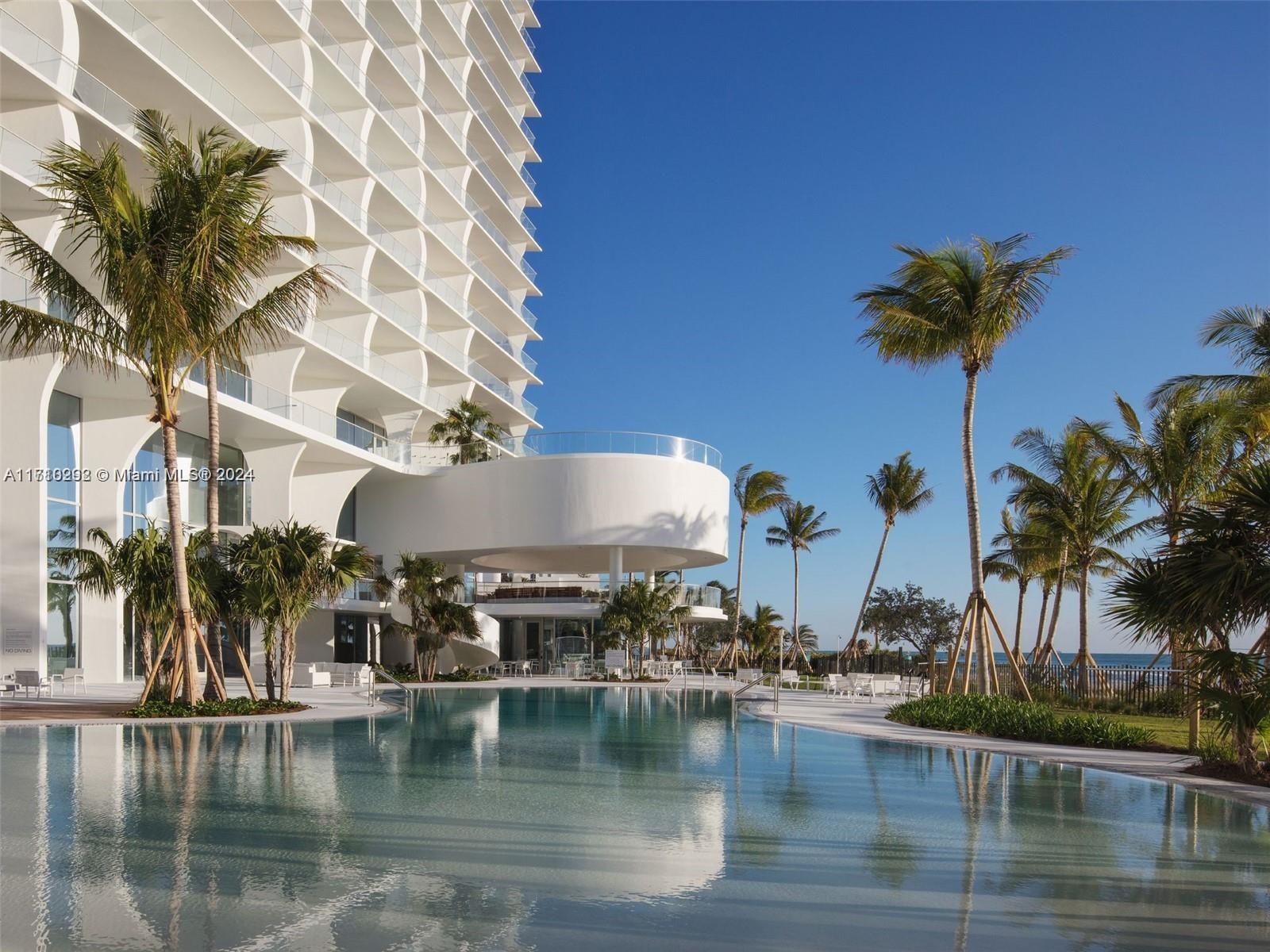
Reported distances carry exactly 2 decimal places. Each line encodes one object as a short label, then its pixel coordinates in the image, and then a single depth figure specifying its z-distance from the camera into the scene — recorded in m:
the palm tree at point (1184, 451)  21.03
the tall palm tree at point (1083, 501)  26.62
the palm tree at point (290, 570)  17.54
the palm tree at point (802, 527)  50.00
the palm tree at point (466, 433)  36.53
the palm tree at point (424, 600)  29.58
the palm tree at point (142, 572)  16.86
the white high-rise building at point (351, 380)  20.56
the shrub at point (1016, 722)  14.18
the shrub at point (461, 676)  31.14
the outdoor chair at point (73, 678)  20.77
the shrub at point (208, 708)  16.06
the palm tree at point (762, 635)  46.44
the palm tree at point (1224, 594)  9.93
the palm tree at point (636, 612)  34.25
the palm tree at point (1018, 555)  31.48
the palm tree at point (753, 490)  46.78
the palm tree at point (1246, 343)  18.23
